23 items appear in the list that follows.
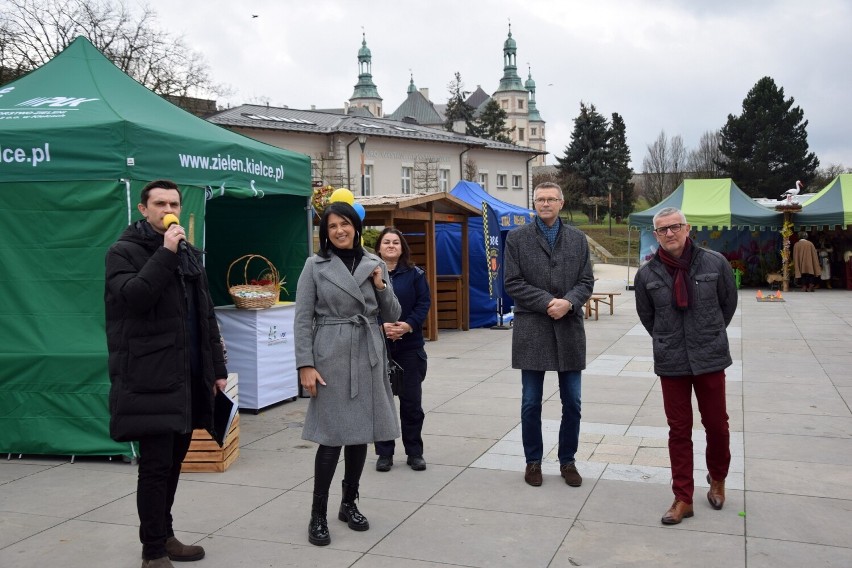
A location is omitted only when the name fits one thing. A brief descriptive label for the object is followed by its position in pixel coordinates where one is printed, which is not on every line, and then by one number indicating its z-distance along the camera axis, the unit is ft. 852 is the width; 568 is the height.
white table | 25.72
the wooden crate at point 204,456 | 18.97
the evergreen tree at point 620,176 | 215.72
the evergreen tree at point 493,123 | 251.80
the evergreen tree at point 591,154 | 218.18
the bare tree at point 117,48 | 101.81
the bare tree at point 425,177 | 163.73
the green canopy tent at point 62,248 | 19.54
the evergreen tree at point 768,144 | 193.88
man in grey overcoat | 17.03
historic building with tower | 141.28
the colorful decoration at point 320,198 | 33.17
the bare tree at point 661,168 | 235.20
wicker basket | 25.63
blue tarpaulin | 49.83
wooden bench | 57.10
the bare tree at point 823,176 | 202.57
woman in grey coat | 13.98
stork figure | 82.34
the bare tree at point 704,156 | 236.22
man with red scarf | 15.17
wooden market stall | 40.96
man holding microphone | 12.26
